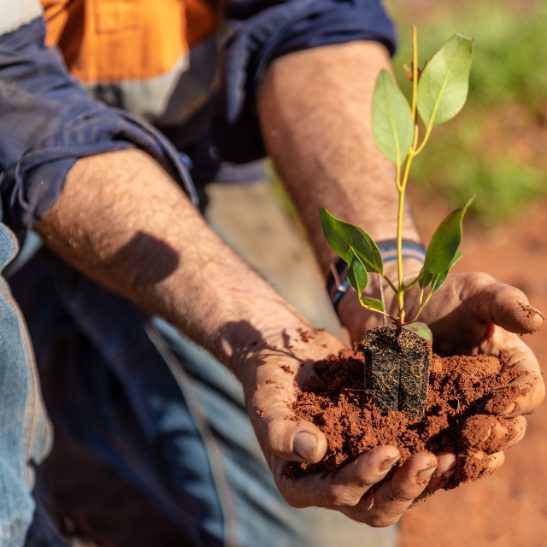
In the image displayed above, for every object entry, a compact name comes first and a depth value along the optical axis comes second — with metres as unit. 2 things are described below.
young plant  1.72
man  1.77
